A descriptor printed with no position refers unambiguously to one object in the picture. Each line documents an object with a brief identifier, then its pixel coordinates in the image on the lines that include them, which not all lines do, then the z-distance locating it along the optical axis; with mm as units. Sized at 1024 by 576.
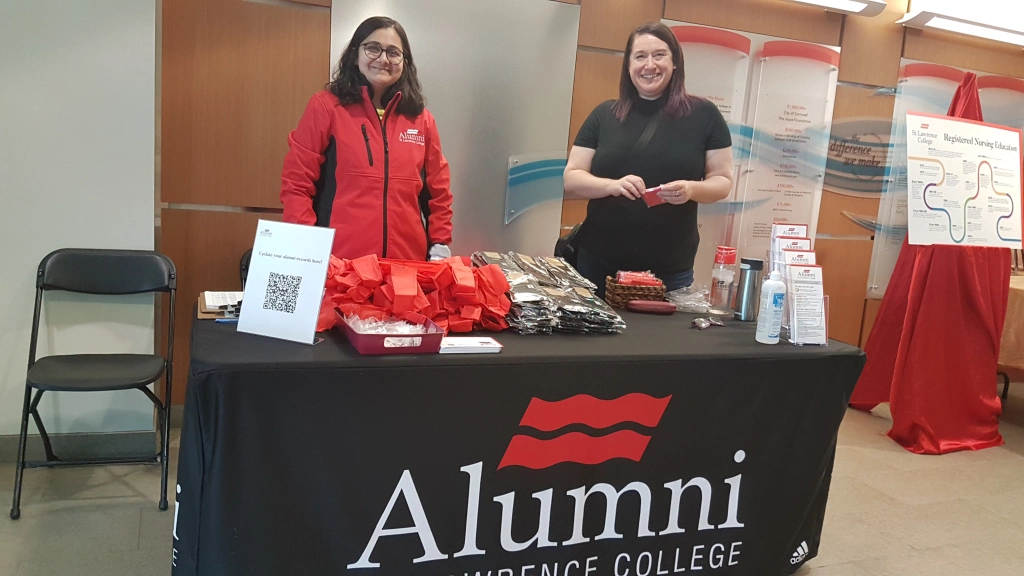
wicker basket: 2150
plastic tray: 1451
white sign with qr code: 1476
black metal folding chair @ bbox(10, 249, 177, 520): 2193
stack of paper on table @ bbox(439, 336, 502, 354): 1517
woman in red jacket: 2443
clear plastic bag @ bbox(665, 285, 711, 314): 2184
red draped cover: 3387
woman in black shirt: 2443
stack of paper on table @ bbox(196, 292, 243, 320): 1686
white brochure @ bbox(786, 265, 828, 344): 1844
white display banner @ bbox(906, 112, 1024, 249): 3326
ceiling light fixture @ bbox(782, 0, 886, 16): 3748
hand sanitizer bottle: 1811
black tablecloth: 1390
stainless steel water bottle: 2020
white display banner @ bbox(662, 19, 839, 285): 3734
